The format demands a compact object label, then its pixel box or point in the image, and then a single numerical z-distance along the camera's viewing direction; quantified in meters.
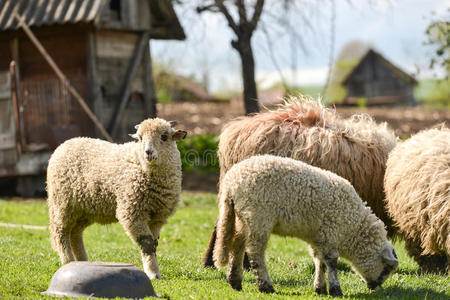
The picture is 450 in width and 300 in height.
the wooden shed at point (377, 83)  54.56
